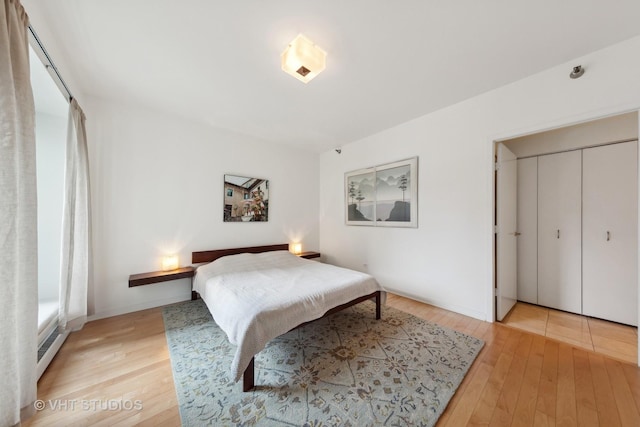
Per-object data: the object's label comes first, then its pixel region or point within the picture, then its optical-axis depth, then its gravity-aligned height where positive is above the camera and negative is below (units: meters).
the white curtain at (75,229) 2.03 -0.15
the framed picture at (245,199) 3.52 +0.23
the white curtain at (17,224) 0.97 -0.05
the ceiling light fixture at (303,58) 1.65 +1.19
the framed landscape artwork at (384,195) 3.16 +0.28
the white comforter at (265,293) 1.61 -0.76
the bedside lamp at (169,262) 2.97 -0.67
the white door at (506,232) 2.50 -0.25
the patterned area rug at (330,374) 1.33 -1.22
